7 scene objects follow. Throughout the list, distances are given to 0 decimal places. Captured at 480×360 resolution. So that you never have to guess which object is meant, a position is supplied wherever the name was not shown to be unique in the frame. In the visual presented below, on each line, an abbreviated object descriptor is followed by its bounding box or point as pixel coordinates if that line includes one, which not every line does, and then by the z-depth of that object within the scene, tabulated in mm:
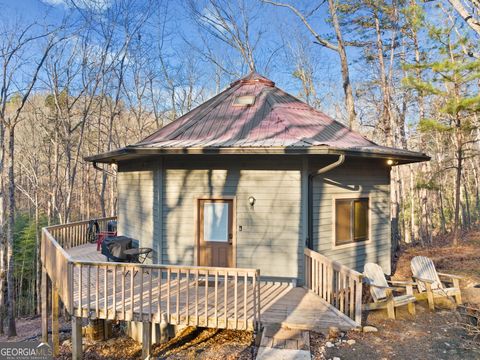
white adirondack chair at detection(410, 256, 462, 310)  5989
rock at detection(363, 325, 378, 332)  4909
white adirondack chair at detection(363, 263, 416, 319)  5484
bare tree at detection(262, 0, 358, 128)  11308
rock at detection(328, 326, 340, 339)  4656
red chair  9781
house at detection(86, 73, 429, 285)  6621
